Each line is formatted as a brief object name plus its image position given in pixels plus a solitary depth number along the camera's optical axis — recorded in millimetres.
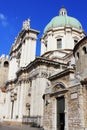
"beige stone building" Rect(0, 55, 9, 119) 72750
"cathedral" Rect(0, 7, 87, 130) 14051
